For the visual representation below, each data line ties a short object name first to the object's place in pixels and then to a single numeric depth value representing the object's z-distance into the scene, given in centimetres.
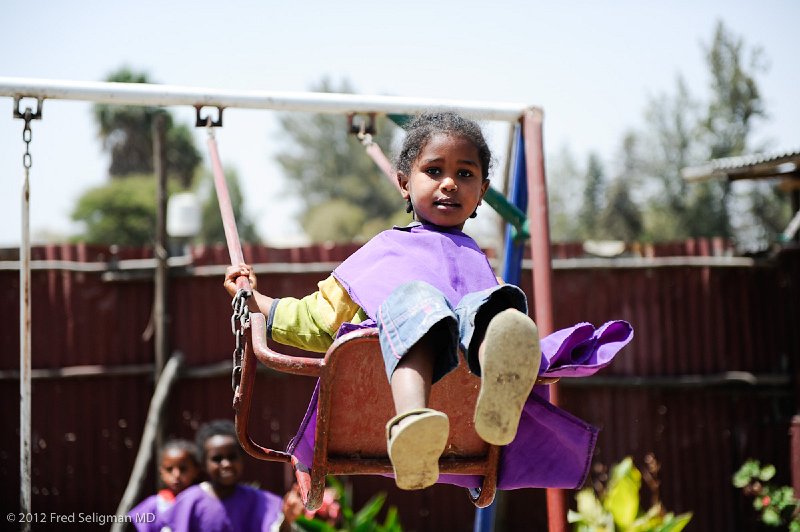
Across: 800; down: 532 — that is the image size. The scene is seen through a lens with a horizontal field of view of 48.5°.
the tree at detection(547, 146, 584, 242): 3609
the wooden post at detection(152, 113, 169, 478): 665
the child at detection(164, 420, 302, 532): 500
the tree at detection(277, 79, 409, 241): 4300
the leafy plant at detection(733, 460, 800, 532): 622
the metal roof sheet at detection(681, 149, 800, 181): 702
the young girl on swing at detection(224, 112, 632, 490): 227
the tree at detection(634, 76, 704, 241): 3061
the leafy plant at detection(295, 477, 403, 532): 564
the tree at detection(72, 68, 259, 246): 3447
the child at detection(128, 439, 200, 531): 526
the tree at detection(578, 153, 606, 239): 3541
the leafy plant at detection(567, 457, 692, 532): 567
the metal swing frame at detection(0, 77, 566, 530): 376
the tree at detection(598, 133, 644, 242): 3369
